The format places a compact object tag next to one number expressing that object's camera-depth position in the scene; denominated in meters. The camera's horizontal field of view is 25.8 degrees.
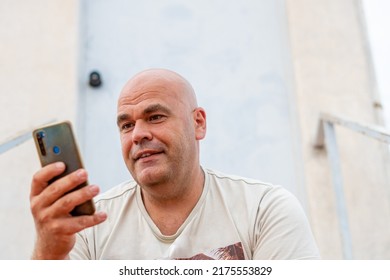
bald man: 1.62
